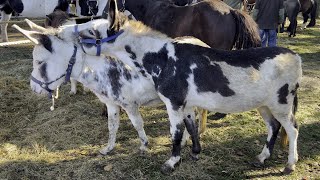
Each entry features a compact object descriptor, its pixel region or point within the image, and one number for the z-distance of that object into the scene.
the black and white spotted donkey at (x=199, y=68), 3.70
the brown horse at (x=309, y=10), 14.23
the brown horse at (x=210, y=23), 5.65
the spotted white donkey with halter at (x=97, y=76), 3.79
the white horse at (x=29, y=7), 9.03
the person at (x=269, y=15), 8.10
